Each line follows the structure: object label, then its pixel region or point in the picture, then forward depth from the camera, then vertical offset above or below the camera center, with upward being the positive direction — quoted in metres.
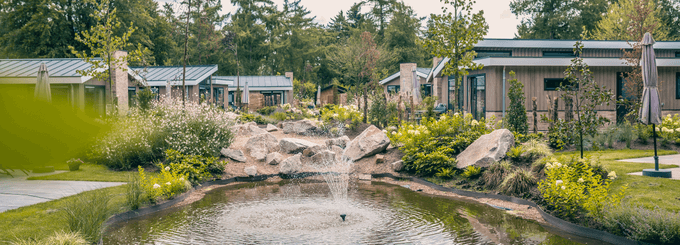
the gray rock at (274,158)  12.91 -1.14
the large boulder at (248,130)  16.53 -0.41
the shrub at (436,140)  11.01 -0.61
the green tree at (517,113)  12.48 +0.09
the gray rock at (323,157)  13.06 -1.13
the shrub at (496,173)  9.45 -1.21
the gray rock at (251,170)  11.75 -1.34
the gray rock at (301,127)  17.89 -0.34
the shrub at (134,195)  7.75 -1.29
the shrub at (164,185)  8.23 -1.25
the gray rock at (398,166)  11.82 -1.27
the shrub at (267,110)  26.33 +0.51
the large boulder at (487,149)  10.11 -0.76
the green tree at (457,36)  13.26 +2.39
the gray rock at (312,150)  13.57 -0.96
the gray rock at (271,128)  19.06 -0.39
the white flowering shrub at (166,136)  10.98 -0.41
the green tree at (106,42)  12.86 +2.29
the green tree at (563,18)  39.59 +8.64
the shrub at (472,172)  10.02 -1.23
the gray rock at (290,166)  12.15 -1.28
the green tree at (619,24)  30.60 +6.51
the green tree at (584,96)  9.62 +0.41
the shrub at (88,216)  5.64 -1.23
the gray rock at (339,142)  15.04 -0.80
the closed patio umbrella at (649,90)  8.50 +0.47
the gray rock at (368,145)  13.12 -0.80
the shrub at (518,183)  8.86 -1.32
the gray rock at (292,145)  14.02 -0.83
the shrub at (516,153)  9.98 -0.82
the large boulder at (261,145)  13.38 -0.80
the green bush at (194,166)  10.12 -1.09
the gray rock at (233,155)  12.68 -1.00
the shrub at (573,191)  6.52 -1.16
